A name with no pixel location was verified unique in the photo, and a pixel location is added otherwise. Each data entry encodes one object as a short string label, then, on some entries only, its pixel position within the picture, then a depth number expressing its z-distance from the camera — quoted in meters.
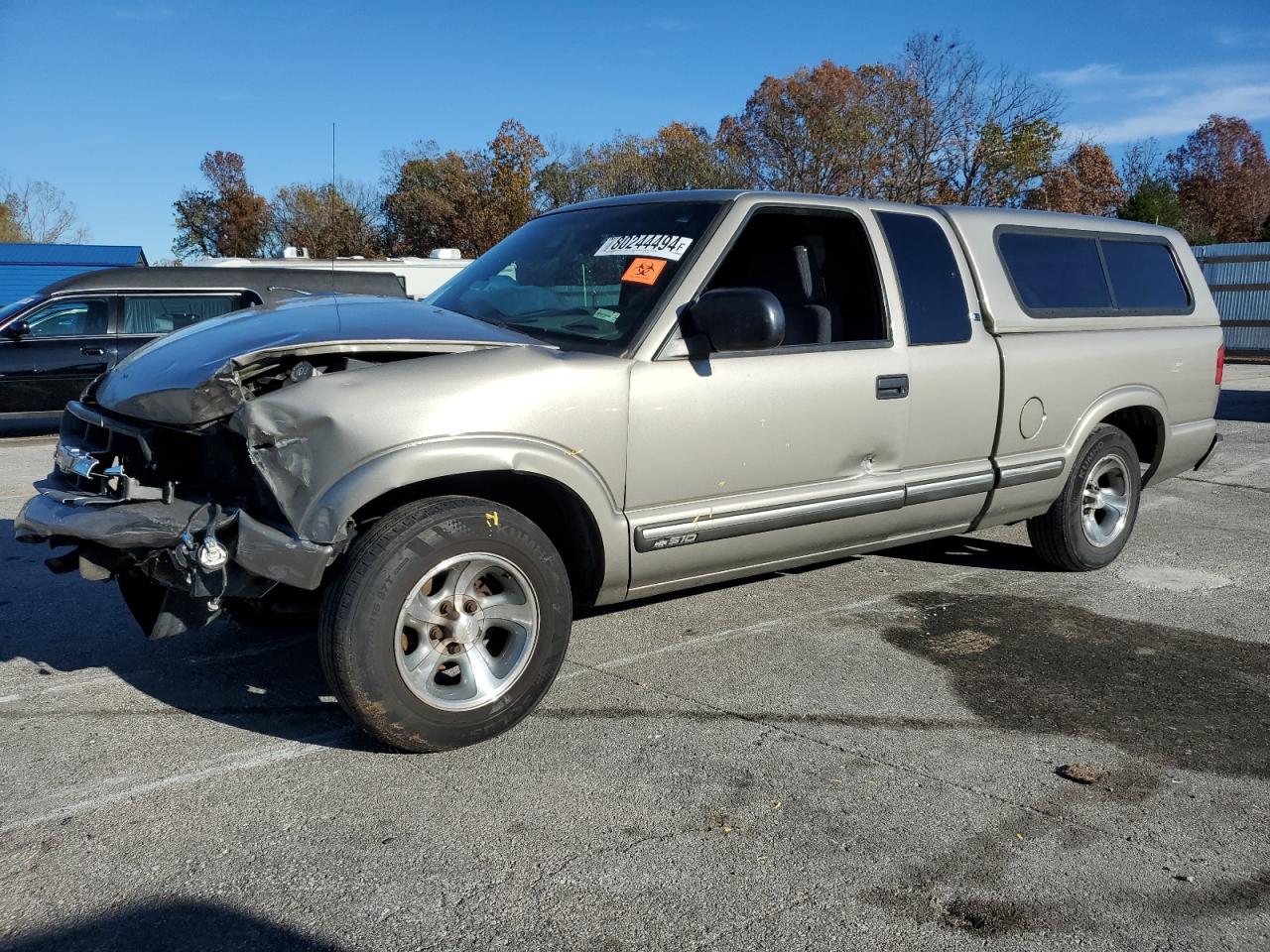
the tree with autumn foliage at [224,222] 50.97
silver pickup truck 3.18
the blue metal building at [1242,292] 24.81
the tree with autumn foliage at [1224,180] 51.25
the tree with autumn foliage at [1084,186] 41.66
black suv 11.88
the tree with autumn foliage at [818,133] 29.80
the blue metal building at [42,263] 26.45
